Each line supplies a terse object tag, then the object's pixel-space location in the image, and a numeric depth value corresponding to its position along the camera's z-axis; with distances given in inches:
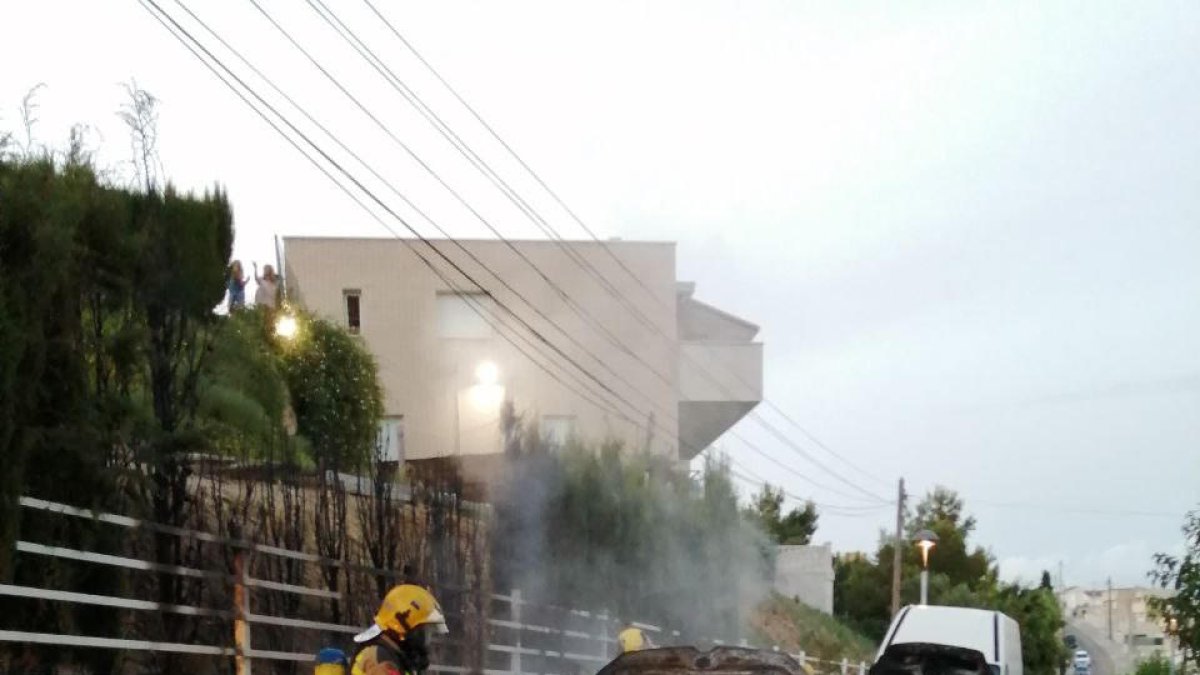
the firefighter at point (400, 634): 325.1
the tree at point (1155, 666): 1726.1
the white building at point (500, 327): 1461.6
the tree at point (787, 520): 2699.3
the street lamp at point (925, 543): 1535.4
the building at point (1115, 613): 5078.7
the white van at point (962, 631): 826.8
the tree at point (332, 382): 1136.2
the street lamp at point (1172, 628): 829.2
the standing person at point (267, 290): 1188.5
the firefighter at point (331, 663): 333.4
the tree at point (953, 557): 2986.7
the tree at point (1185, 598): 801.6
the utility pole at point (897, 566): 2028.8
